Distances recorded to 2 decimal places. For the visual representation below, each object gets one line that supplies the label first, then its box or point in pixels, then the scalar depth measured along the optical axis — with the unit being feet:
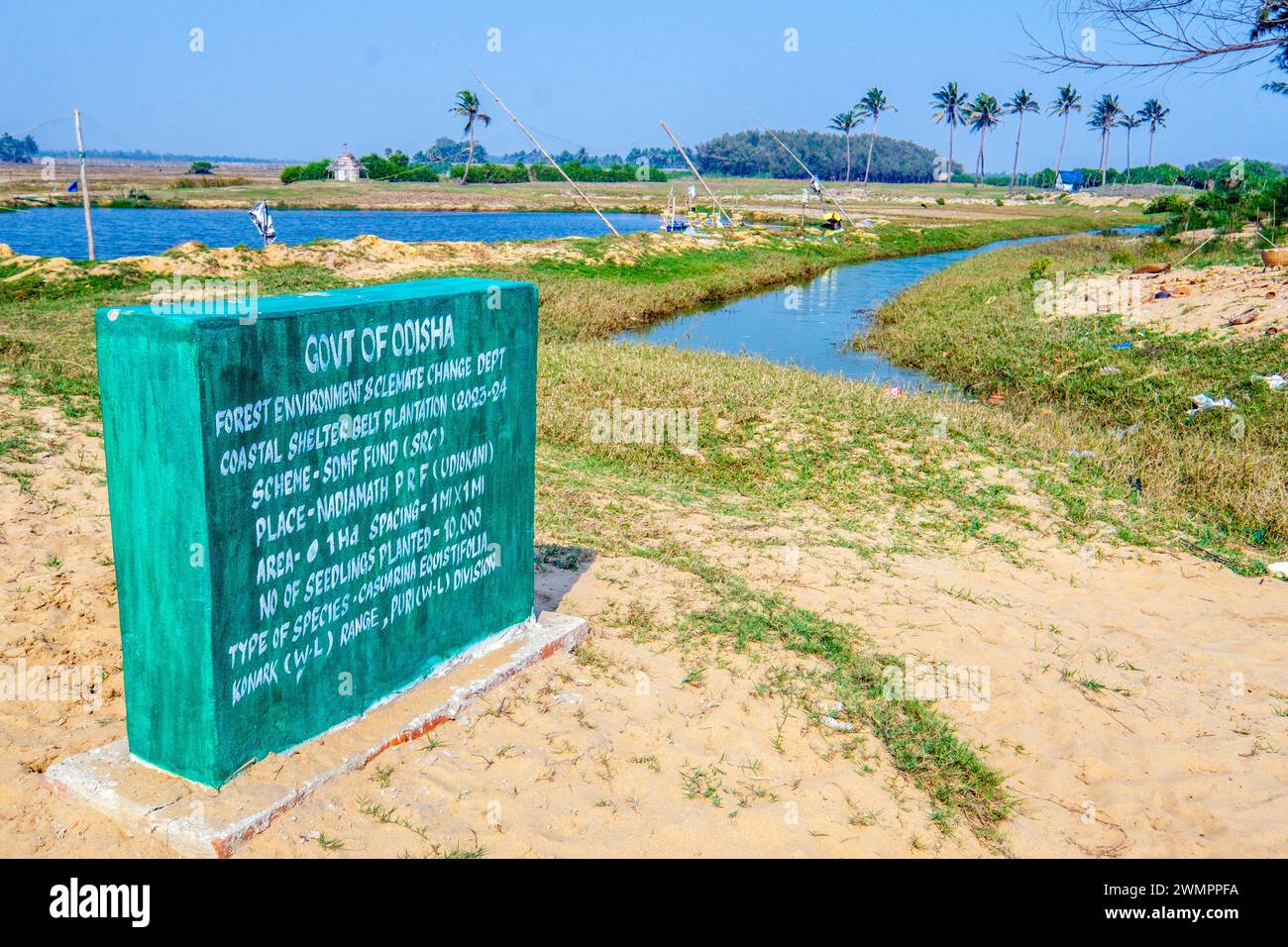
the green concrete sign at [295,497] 11.02
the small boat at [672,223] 132.98
